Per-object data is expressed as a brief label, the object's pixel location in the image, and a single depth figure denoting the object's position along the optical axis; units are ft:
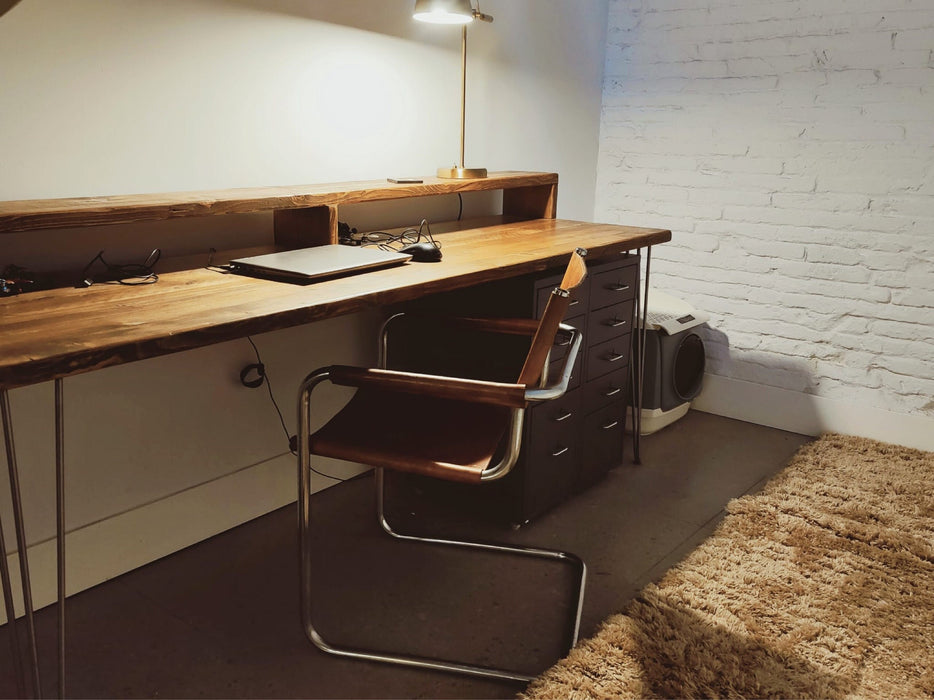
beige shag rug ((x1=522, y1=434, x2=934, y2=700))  5.35
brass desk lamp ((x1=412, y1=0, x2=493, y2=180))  7.29
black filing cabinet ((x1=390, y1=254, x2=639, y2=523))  7.08
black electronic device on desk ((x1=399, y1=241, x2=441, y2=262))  6.36
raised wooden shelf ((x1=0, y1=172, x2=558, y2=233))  5.01
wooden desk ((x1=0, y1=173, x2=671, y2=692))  3.99
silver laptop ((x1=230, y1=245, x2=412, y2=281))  5.53
